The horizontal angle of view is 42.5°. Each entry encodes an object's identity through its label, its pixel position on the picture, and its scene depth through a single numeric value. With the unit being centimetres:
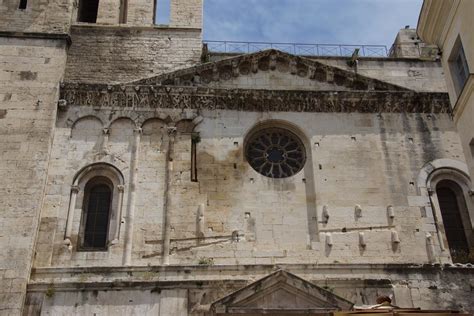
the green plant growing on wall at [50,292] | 1295
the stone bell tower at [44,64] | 1361
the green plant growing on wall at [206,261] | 1363
